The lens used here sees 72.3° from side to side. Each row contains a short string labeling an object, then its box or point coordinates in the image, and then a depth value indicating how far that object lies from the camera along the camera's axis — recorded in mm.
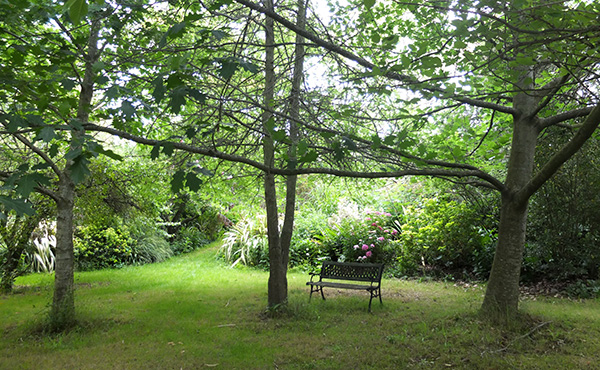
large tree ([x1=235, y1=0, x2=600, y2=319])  3111
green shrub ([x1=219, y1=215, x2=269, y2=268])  11477
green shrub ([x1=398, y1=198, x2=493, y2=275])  8859
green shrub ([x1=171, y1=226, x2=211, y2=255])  14164
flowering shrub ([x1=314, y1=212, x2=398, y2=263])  10367
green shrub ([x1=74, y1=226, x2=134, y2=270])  10852
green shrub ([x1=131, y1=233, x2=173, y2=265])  12031
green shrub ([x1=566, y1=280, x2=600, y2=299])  6879
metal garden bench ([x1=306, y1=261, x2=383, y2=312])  7137
